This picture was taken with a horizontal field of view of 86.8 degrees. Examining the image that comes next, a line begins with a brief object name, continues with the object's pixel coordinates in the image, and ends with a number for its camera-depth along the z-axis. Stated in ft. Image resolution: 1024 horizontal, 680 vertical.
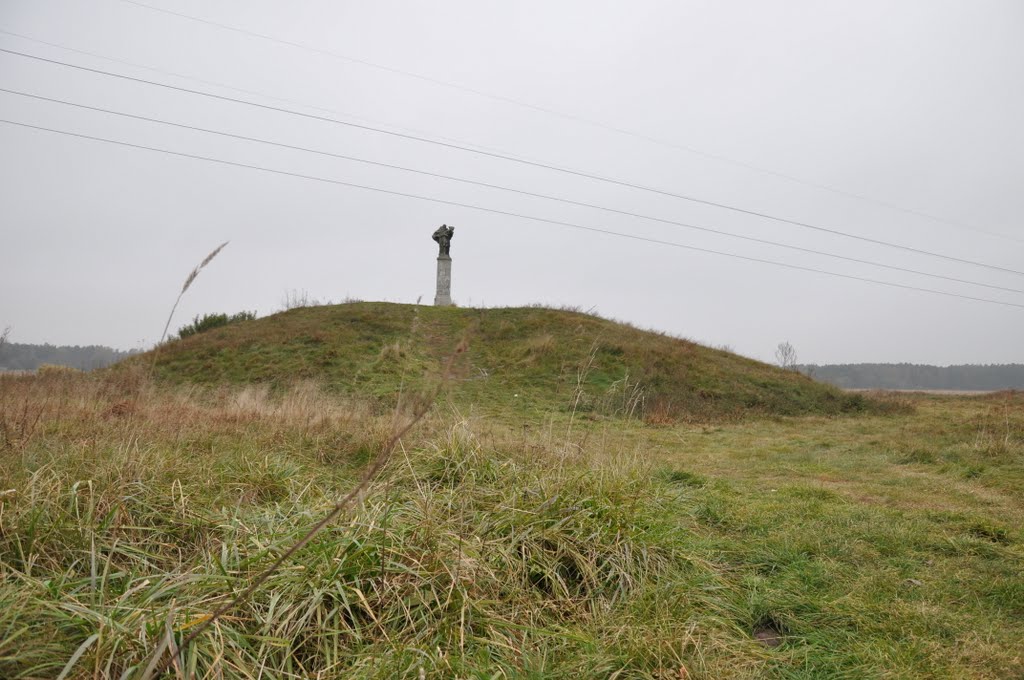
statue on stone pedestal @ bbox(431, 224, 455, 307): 93.35
